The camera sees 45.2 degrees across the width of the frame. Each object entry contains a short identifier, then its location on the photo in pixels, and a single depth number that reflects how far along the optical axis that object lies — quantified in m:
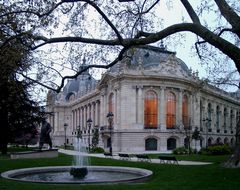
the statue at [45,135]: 23.75
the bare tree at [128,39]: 10.31
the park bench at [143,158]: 24.90
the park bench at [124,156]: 26.98
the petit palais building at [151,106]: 47.35
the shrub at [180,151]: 34.94
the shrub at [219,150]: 29.82
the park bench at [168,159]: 20.44
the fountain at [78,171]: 12.65
